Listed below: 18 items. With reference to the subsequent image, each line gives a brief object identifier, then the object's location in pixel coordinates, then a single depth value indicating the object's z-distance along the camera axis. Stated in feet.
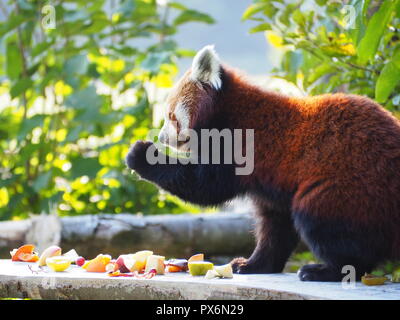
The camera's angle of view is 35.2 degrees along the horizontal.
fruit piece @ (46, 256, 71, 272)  8.91
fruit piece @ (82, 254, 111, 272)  9.00
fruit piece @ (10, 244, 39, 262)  10.27
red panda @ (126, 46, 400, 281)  7.99
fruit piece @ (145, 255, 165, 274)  8.68
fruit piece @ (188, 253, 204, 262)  9.28
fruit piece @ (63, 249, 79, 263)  9.96
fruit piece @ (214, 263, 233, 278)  8.46
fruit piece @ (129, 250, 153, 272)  8.98
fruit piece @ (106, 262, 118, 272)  8.85
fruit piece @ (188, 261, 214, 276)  8.70
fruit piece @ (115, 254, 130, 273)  8.95
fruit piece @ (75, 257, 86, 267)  9.77
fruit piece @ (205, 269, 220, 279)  8.29
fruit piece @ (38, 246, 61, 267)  9.57
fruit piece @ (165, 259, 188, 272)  9.23
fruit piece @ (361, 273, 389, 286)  8.10
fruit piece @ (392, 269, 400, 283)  8.72
